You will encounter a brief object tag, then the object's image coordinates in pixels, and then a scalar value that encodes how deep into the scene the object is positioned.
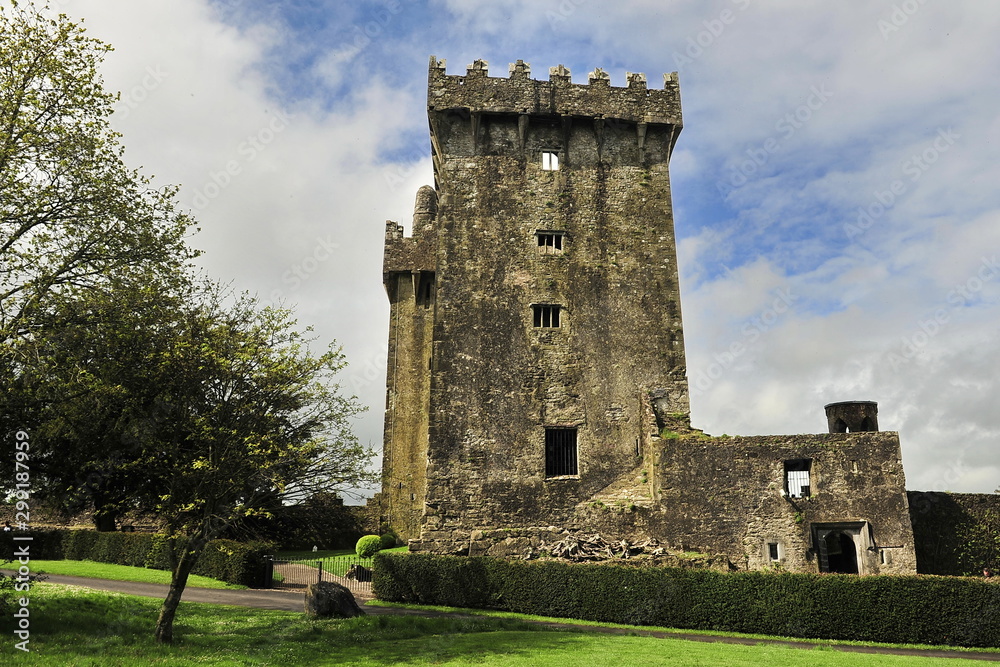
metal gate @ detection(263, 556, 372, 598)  26.84
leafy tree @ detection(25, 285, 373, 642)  14.86
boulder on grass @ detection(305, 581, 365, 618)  18.50
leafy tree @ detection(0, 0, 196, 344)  14.44
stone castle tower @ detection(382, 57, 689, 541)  25.08
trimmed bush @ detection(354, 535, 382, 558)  32.03
